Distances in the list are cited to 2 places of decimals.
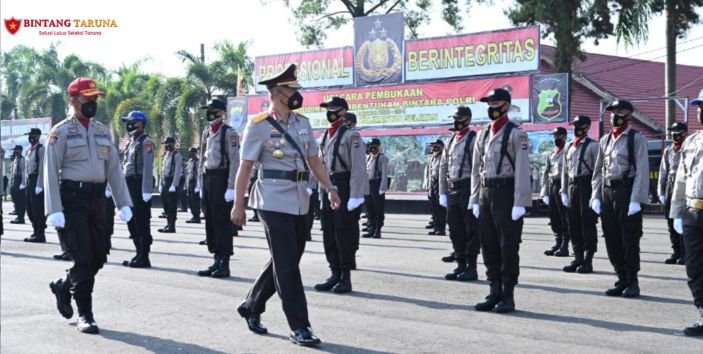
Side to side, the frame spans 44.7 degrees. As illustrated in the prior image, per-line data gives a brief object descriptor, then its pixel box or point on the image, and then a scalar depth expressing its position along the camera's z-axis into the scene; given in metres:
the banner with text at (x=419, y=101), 25.42
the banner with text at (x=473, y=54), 25.39
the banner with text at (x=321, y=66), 30.56
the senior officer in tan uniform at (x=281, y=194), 6.66
